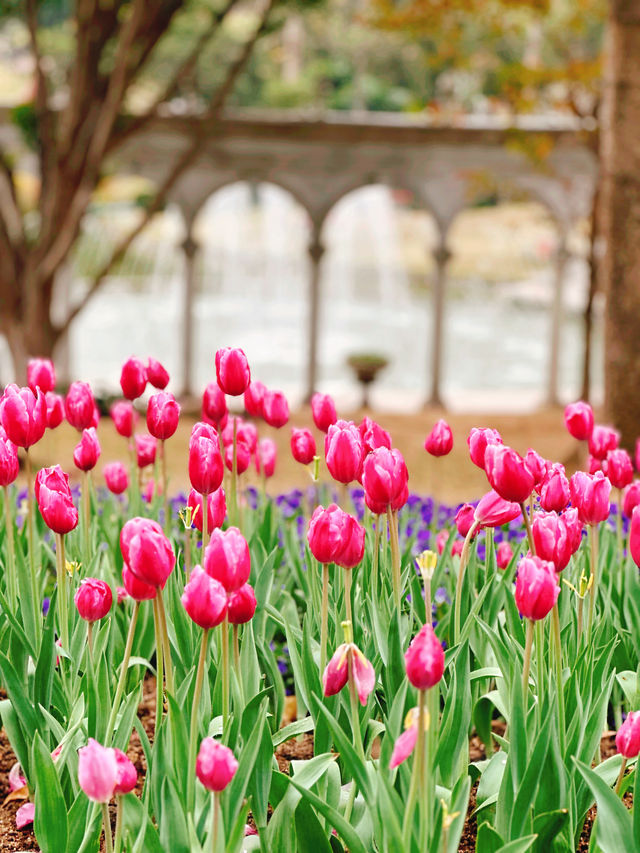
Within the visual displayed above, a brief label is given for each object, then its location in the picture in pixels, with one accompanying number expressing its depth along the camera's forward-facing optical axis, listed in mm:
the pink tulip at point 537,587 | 1791
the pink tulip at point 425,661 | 1610
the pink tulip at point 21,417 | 2367
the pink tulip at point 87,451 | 2672
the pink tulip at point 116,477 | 3255
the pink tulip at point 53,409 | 3041
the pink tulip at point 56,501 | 2197
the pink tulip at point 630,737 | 1900
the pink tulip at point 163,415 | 2559
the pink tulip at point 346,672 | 1865
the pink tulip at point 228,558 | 1801
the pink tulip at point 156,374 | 3010
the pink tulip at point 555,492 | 2311
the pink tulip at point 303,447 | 2959
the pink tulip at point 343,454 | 2209
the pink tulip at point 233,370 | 2430
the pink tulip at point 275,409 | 2957
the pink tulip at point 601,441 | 3016
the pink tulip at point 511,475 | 1974
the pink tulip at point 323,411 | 2852
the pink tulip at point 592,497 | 2295
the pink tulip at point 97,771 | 1651
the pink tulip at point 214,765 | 1636
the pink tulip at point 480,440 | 2199
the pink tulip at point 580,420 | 2893
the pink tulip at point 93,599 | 2128
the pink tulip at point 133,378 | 2889
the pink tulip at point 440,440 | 2795
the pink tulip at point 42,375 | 3025
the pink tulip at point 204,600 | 1771
